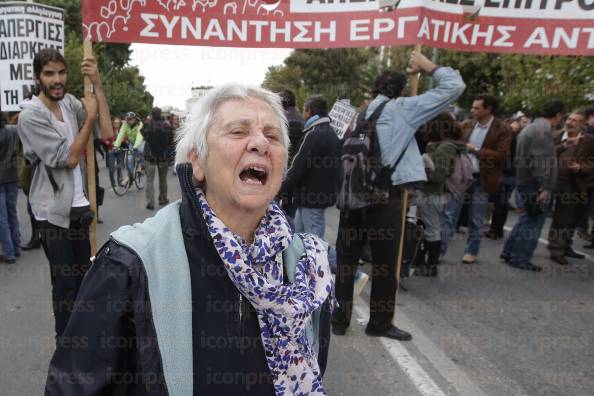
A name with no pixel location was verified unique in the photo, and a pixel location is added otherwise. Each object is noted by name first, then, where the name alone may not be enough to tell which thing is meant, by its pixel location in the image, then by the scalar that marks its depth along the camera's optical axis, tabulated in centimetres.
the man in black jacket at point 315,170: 510
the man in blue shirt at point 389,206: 344
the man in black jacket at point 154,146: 955
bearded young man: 291
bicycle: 1145
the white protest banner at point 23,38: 416
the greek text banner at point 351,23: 329
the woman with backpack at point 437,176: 550
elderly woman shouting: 126
